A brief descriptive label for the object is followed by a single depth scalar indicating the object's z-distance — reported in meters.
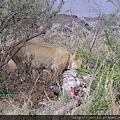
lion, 14.40
